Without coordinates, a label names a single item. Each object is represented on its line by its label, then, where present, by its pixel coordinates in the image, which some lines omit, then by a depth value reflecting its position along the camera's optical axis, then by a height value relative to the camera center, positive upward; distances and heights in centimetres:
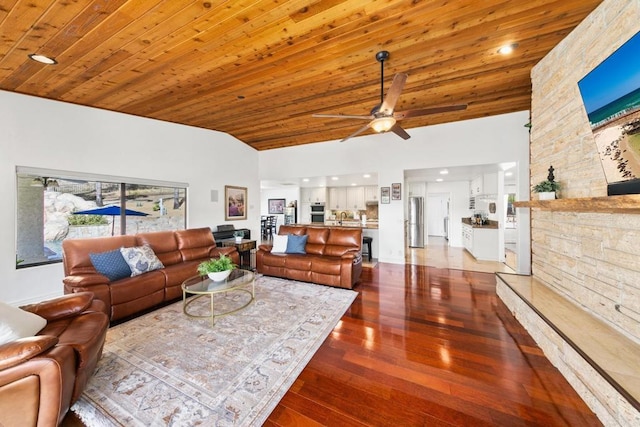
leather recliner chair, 111 -83
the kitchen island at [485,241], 544 -67
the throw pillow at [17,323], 133 -67
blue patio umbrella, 381 +7
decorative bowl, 277 -73
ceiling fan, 243 +114
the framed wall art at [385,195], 538 +42
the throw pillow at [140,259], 305 -59
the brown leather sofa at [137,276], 260 -74
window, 324 +11
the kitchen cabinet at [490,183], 550 +71
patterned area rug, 150 -124
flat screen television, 156 +71
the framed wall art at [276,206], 1016 +35
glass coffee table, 259 -83
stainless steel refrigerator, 746 -29
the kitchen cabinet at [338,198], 845 +57
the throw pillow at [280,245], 444 -59
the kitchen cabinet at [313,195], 861 +72
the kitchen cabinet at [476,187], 622 +74
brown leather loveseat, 374 -77
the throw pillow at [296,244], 438 -57
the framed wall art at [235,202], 582 +30
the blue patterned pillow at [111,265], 282 -61
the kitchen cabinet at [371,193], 797 +69
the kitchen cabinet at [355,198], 820 +54
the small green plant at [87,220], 366 -7
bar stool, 563 -68
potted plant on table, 277 -65
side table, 486 -74
